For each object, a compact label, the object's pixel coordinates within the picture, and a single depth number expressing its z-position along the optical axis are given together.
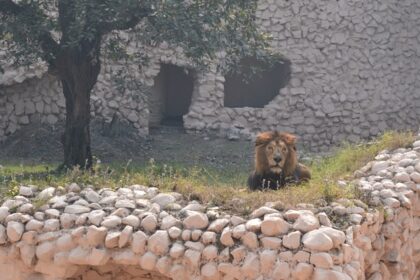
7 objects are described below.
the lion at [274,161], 15.44
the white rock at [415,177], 15.70
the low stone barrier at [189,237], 11.59
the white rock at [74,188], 14.46
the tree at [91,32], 18.75
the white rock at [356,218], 12.61
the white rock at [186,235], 12.33
